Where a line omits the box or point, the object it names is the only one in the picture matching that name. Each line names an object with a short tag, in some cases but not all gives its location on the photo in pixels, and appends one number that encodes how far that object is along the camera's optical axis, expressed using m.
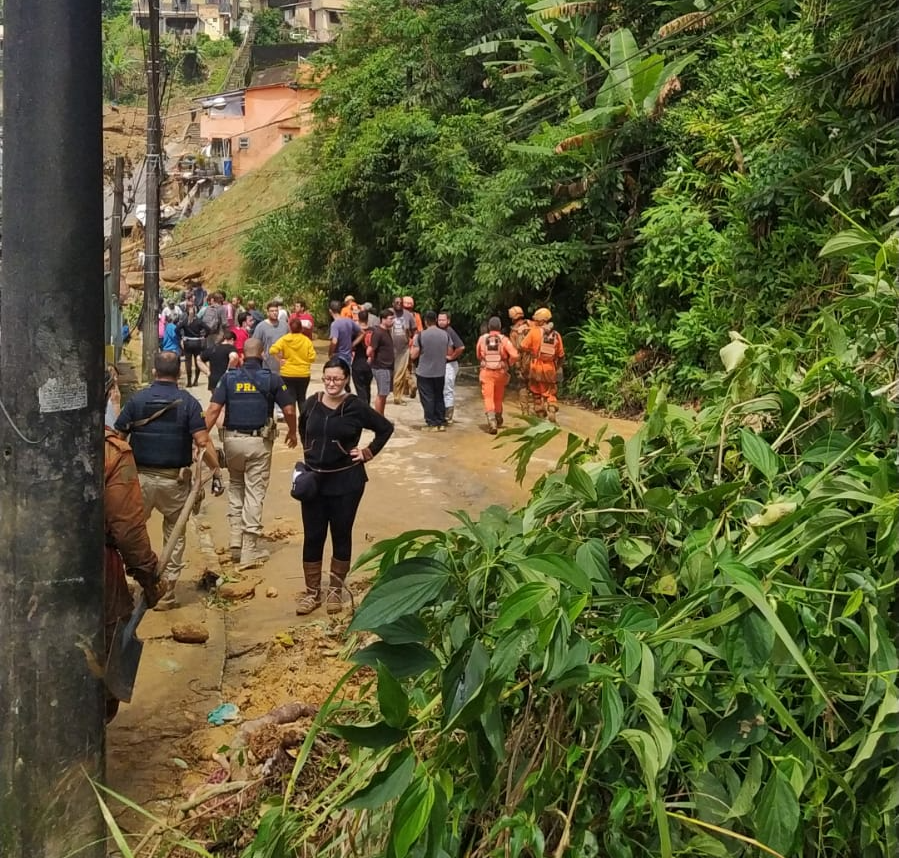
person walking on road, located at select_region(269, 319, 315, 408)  12.58
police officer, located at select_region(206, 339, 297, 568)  8.09
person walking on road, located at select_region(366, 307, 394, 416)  14.52
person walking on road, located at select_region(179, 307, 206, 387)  18.47
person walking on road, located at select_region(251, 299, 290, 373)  13.87
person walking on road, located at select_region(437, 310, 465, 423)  14.39
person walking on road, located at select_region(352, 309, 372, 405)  14.76
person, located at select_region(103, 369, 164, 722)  4.46
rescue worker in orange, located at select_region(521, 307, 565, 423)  13.47
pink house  48.78
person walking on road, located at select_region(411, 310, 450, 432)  14.02
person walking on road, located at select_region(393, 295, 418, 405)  16.47
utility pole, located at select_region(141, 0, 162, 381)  18.66
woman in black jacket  7.03
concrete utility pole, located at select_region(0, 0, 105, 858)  3.16
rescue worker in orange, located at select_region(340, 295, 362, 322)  17.01
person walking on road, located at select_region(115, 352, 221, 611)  6.97
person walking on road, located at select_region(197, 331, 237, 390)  13.59
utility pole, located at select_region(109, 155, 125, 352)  17.41
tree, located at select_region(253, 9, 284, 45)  62.31
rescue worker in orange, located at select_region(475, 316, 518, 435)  13.66
